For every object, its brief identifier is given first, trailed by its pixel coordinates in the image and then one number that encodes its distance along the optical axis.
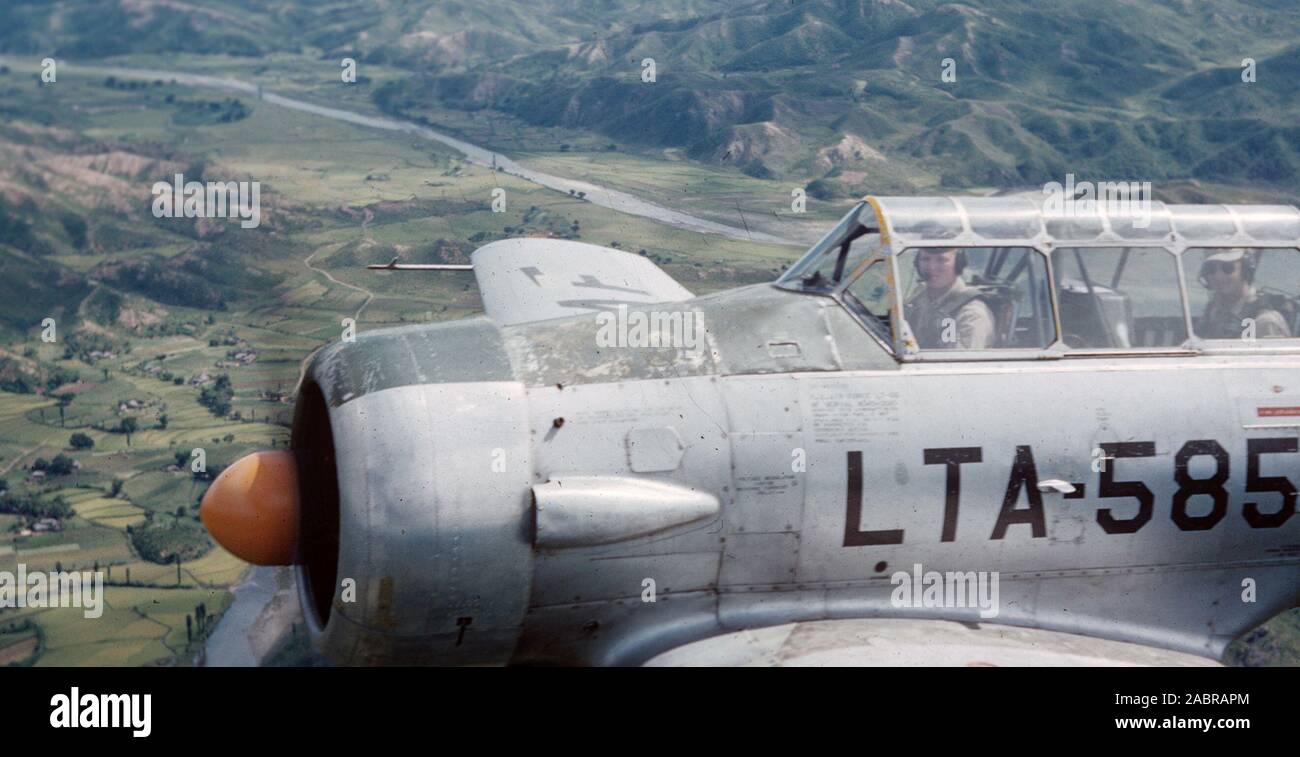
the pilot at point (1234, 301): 6.08
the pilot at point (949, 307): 5.75
